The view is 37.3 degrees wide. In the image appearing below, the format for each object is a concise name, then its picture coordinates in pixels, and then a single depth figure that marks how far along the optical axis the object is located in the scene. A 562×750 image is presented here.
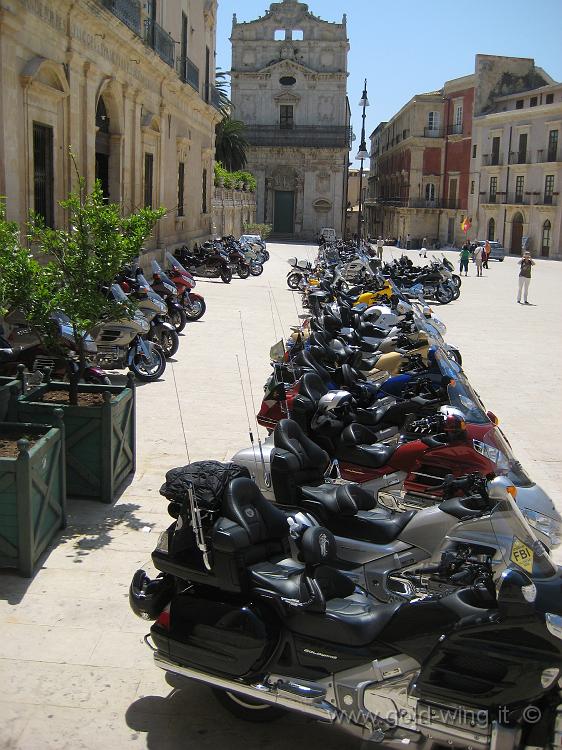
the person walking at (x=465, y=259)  34.31
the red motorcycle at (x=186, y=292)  15.70
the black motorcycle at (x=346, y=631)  3.20
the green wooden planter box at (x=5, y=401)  6.38
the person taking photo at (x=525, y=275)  23.56
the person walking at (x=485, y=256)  36.56
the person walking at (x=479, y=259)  34.94
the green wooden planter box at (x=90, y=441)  6.20
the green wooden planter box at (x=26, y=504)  5.01
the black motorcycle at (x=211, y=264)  24.97
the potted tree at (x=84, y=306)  6.26
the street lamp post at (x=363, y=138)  35.19
